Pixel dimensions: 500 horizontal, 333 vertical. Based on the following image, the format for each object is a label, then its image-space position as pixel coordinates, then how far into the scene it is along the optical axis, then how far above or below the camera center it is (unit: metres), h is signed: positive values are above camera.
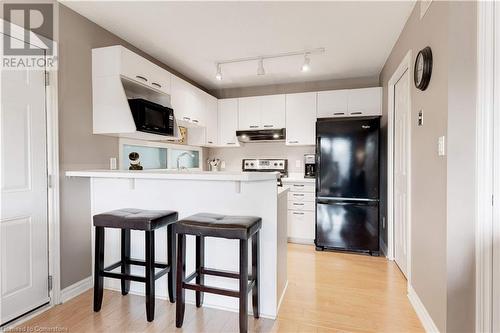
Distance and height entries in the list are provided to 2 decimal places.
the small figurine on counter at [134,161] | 2.83 +0.04
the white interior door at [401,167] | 2.55 -0.03
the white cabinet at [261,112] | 4.06 +0.82
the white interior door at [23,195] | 1.78 -0.22
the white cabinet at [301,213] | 3.67 -0.69
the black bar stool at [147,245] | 1.85 -0.60
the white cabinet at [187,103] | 3.20 +0.81
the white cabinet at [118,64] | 2.32 +0.92
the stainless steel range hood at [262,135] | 4.07 +0.46
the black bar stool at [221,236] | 1.62 -0.60
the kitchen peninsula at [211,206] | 1.94 -0.34
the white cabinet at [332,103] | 3.77 +0.88
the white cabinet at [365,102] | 3.65 +0.88
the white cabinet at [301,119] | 3.91 +0.69
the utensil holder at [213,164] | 4.64 +0.00
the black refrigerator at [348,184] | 3.23 -0.25
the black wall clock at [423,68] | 1.77 +0.68
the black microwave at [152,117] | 2.43 +0.48
